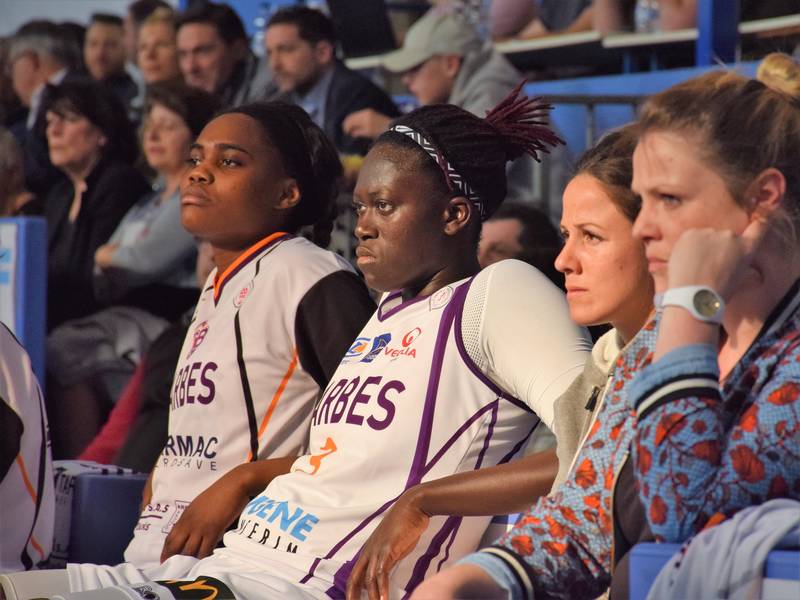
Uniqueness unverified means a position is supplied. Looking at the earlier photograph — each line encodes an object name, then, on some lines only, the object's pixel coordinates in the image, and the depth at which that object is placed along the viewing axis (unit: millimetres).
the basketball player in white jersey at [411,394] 4770
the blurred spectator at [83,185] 11648
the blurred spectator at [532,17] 12562
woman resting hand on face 3439
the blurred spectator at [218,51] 13109
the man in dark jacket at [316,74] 11156
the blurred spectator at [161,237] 10875
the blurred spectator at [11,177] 10695
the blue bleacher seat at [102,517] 6312
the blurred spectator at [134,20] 15648
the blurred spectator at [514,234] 8875
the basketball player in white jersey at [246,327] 5789
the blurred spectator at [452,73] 10477
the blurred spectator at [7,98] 15797
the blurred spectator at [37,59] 15562
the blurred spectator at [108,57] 15625
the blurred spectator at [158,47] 14469
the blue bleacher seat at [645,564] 3352
